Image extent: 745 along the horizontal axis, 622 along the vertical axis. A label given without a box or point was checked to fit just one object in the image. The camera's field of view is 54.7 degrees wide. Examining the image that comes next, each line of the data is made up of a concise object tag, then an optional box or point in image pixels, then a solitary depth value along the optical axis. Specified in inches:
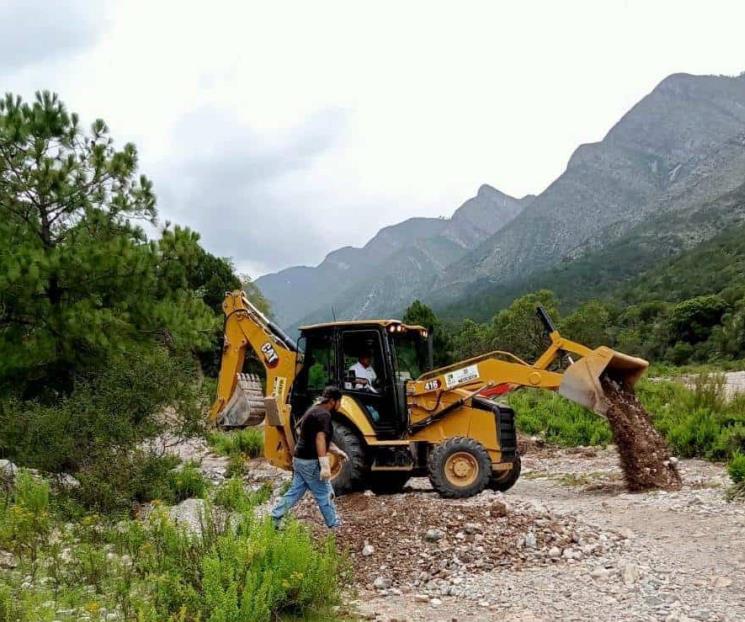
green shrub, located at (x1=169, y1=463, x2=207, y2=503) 425.1
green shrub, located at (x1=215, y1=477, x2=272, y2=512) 256.8
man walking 289.9
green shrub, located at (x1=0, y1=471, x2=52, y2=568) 245.9
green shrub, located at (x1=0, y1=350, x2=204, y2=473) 391.5
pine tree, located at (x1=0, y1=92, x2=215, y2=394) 494.3
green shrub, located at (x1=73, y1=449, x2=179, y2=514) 364.2
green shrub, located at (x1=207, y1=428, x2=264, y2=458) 652.1
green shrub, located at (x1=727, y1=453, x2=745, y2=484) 327.6
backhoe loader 378.9
